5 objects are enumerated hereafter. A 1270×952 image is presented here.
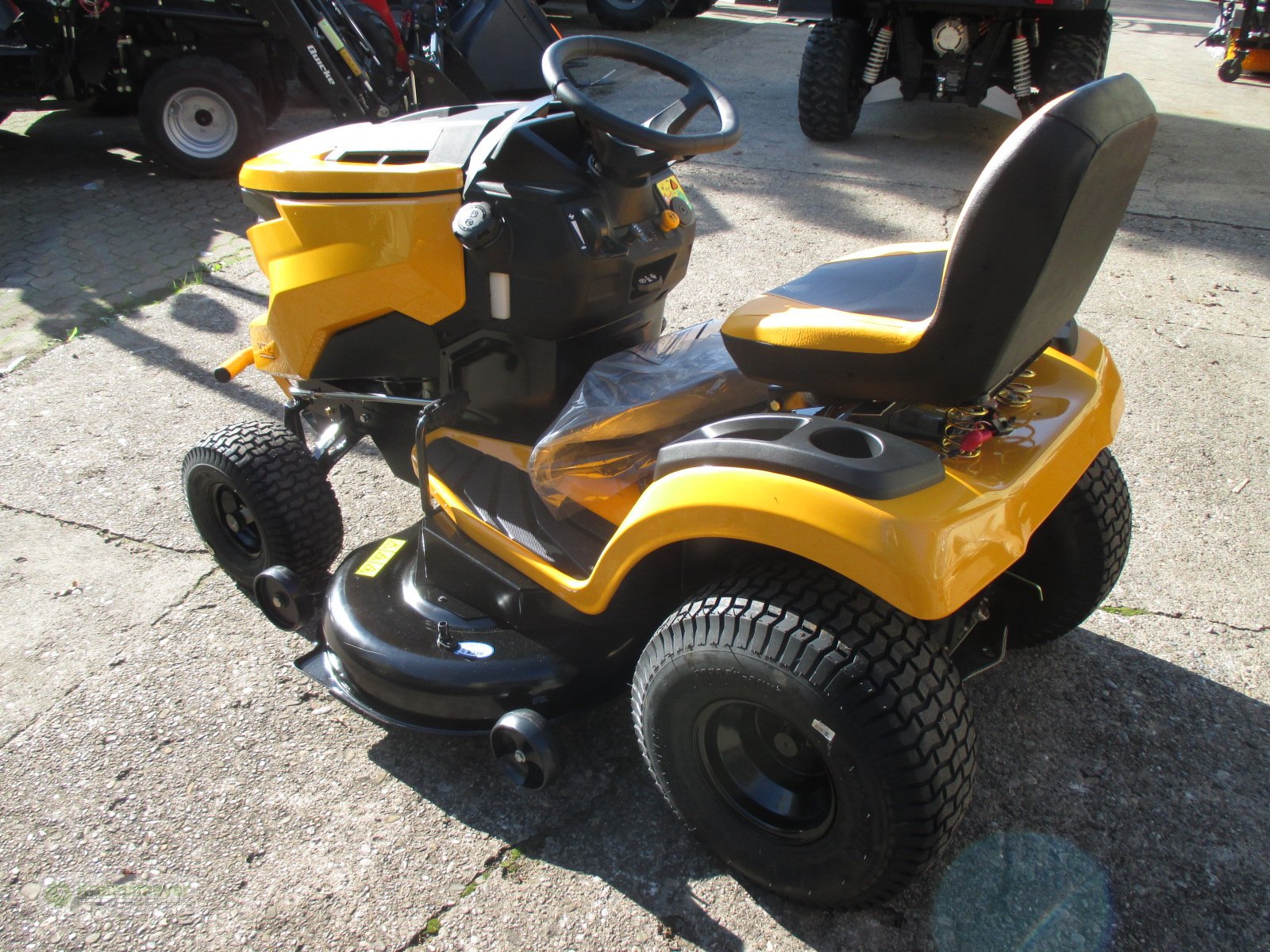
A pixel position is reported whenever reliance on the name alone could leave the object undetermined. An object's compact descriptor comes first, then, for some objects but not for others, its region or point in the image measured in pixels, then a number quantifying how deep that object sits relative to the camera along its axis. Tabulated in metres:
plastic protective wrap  1.92
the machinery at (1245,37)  8.76
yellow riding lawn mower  1.44
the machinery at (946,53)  5.84
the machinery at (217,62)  5.65
